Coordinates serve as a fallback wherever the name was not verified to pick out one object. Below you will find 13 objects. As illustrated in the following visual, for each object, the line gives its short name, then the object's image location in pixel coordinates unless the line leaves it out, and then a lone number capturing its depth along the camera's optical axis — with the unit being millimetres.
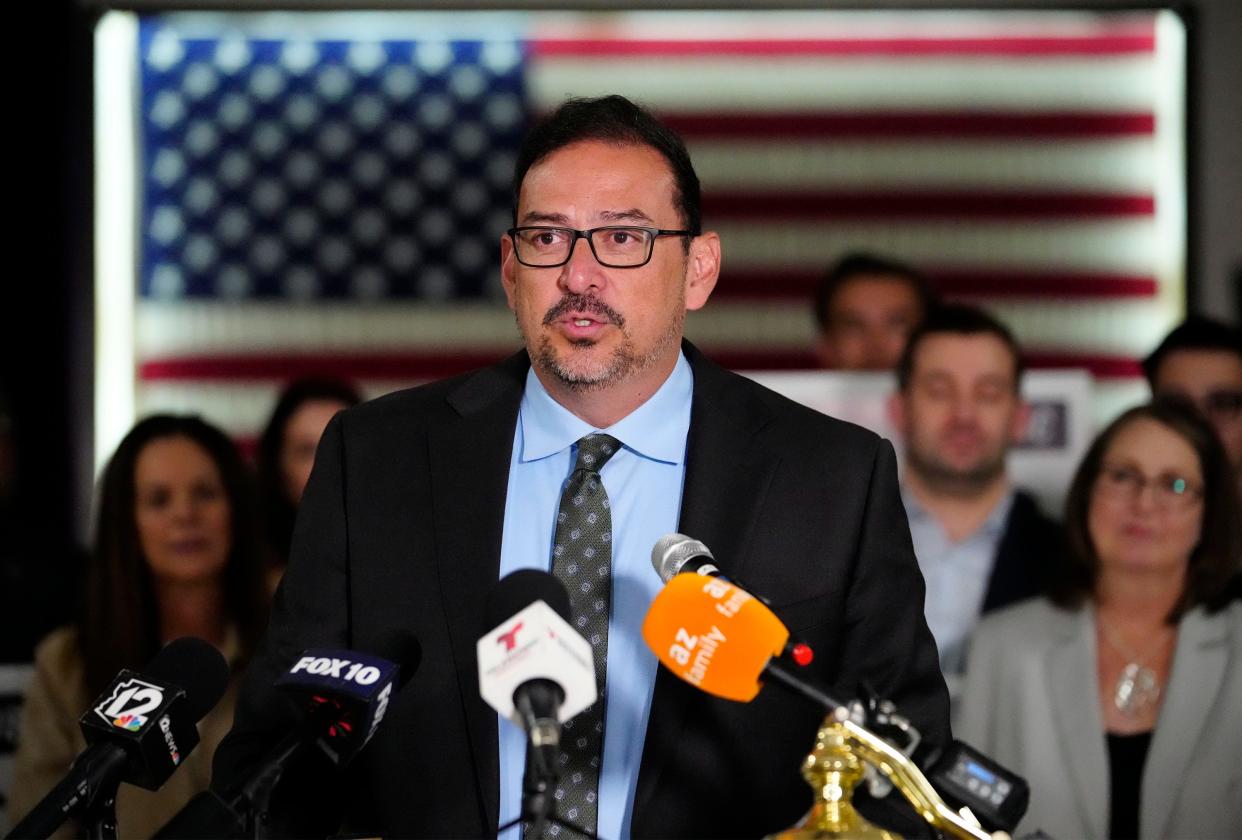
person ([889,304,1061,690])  8648
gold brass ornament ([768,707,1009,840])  3254
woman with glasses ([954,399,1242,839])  7105
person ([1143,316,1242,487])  8898
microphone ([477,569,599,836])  3107
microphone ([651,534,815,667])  3521
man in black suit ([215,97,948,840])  4297
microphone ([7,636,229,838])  3367
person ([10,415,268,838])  7305
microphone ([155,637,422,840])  3352
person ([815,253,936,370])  9891
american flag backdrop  12219
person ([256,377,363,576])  8633
